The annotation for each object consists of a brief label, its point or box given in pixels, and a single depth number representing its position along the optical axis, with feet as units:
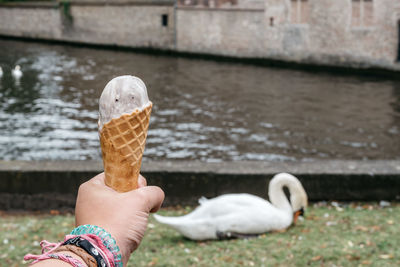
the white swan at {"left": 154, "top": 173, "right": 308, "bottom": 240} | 15.35
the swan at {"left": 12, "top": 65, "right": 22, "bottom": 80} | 55.47
